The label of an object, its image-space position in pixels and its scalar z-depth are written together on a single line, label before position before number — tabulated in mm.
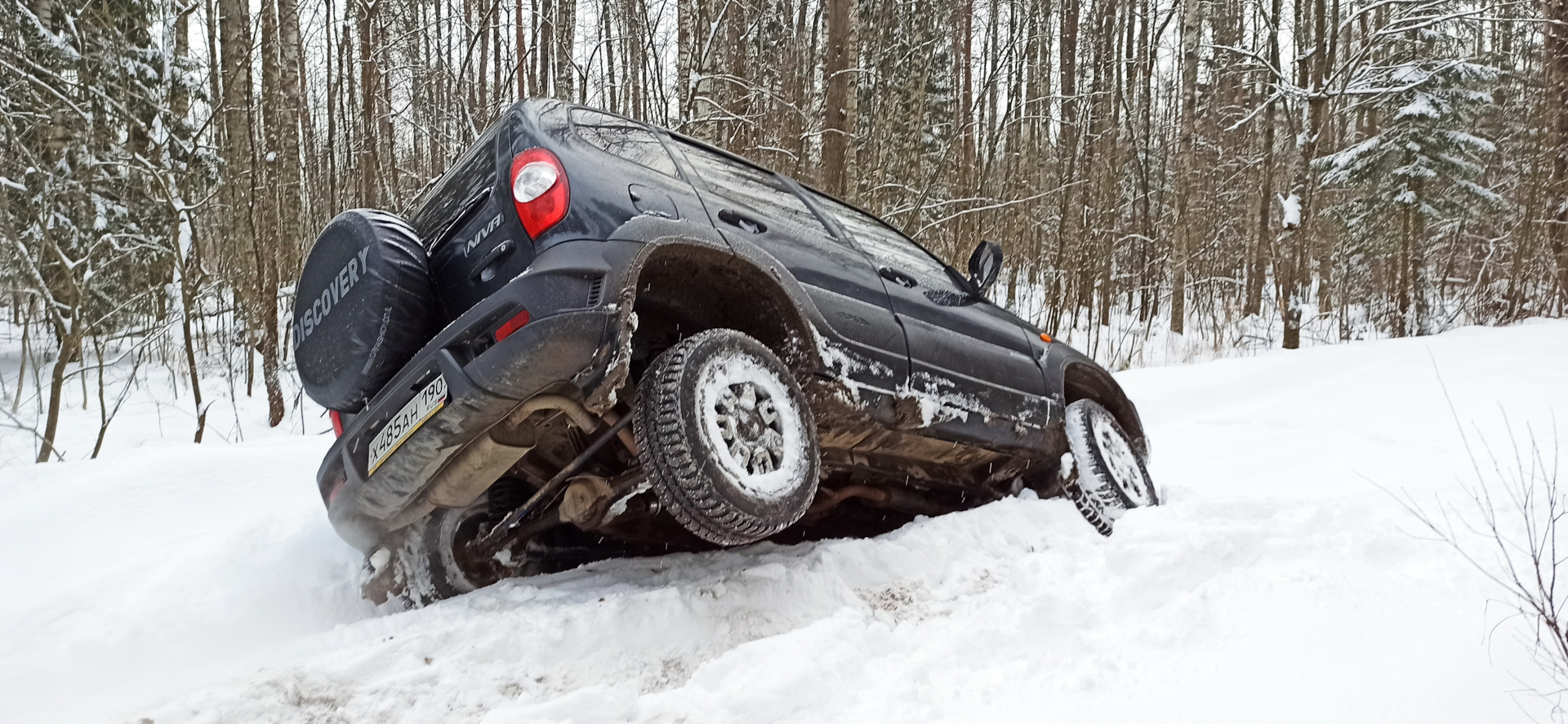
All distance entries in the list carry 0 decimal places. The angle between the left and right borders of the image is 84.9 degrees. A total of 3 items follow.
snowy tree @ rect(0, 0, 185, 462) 6199
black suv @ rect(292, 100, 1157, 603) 2217
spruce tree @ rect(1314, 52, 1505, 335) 13164
